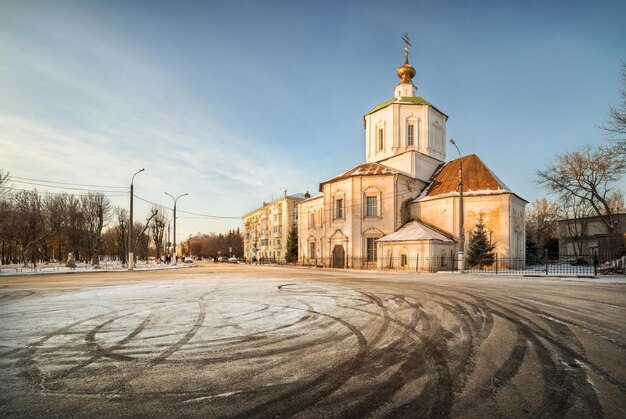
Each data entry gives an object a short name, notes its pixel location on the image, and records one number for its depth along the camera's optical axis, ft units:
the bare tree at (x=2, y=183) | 106.12
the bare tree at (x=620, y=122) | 61.98
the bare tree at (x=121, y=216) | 210.18
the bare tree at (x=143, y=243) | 245.86
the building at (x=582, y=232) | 150.00
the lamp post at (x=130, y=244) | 96.08
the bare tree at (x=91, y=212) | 169.07
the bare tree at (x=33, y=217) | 130.82
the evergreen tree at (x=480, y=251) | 92.43
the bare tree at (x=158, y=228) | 218.03
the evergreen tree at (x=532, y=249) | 134.25
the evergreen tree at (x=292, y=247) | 167.63
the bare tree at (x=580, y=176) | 117.39
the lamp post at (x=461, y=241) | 73.67
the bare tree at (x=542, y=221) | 202.19
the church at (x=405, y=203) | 97.13
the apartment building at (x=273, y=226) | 219.00
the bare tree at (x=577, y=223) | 152.13
